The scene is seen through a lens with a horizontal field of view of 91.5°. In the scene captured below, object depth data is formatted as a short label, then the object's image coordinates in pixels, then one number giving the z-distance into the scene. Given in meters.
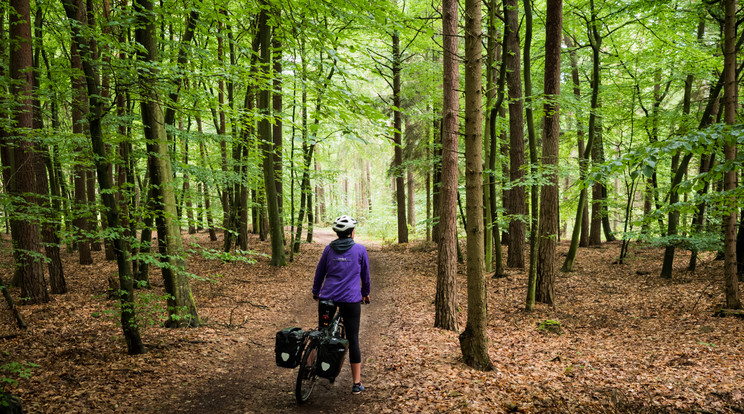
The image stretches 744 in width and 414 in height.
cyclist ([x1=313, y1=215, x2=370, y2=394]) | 4.46
